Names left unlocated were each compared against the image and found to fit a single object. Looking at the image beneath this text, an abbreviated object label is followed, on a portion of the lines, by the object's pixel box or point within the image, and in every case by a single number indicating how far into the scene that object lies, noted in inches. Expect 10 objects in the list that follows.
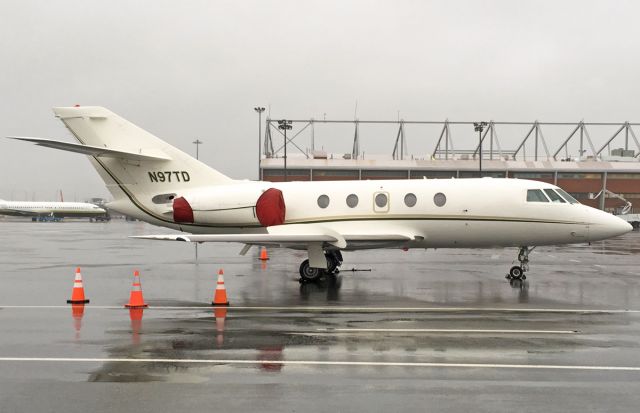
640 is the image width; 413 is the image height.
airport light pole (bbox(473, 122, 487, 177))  2248.5
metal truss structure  3262.8
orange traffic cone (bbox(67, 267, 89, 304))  527.2
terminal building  3056.1
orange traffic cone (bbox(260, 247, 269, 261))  966.4
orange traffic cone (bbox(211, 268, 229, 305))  519.2
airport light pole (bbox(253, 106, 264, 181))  2240.4
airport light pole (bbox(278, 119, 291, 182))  2222.6
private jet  685.9
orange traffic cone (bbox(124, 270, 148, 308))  506.0
